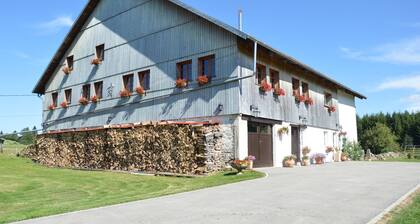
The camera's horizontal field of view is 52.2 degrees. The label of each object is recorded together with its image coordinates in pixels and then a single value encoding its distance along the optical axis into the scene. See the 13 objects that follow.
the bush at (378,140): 46.28
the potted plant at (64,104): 31.95
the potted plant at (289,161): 23.20
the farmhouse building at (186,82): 20.80
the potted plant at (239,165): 17.12
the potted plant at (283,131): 23.48
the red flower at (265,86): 21.84
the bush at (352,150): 33.47
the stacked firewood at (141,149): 18.39
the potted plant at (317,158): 27.55
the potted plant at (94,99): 28.83
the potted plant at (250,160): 19.28
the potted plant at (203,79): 21.21
